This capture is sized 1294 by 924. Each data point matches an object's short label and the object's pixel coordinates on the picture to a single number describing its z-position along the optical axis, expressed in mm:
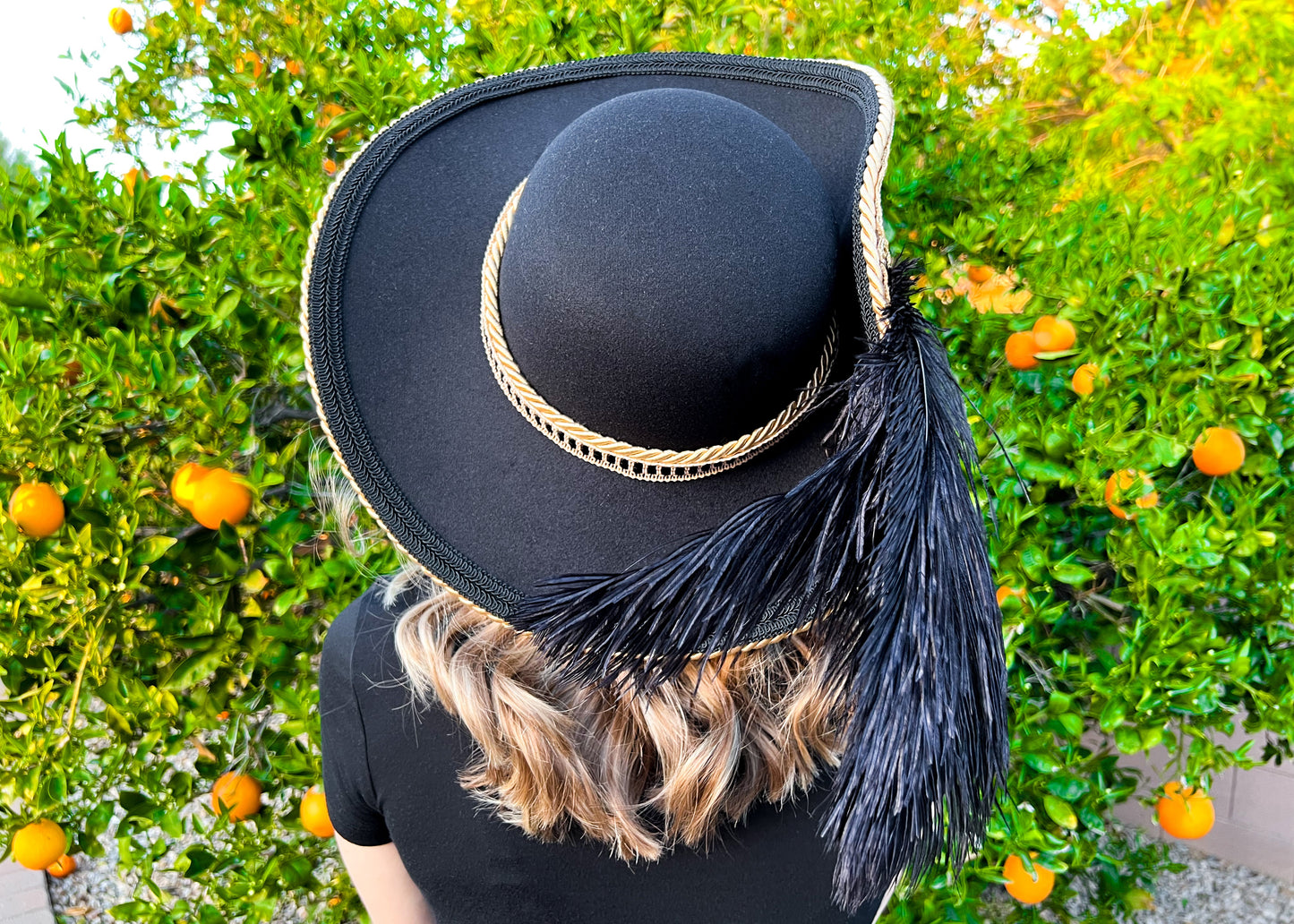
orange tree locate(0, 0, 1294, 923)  1390
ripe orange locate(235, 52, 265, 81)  1767
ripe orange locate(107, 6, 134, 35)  2010
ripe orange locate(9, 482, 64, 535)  1289
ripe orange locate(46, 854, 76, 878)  2479
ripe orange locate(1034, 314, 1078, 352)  1563
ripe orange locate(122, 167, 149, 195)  1458
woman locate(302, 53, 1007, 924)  729
